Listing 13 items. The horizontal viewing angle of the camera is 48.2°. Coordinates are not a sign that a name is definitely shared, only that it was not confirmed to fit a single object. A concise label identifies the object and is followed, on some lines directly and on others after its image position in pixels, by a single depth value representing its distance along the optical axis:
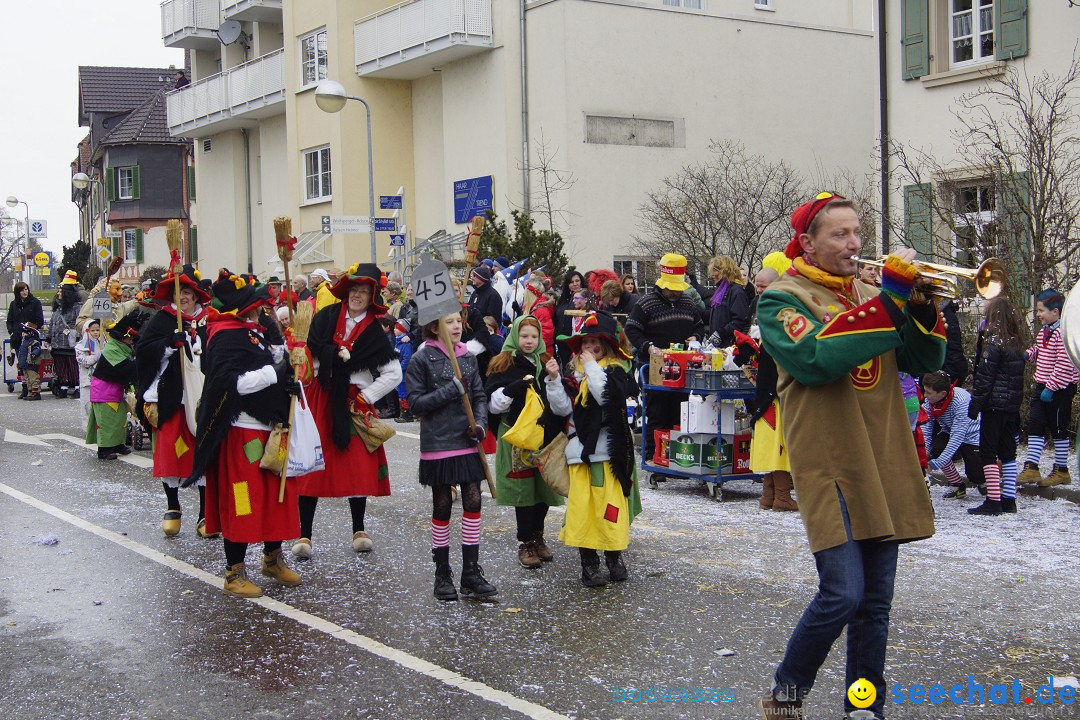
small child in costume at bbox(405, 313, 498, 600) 6.94
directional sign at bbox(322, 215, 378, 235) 20.77
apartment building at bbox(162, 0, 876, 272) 24.55
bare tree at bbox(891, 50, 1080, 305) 13.50
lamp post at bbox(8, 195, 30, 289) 54.97
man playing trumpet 4.12
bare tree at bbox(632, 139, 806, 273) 22.77
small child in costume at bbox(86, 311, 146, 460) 12.52
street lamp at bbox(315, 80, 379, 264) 19.97
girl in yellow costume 7.11
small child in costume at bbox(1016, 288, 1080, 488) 10.09
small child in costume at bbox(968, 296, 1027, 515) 9.30
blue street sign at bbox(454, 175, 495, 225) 25.62
